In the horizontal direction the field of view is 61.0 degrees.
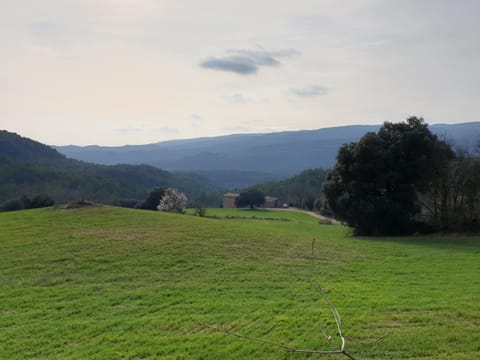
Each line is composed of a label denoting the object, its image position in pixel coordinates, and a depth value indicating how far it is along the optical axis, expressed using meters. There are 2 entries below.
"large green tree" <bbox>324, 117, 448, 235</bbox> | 31.69
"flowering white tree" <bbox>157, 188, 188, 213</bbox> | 61.31
